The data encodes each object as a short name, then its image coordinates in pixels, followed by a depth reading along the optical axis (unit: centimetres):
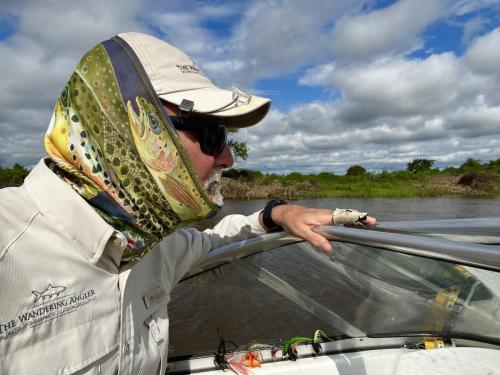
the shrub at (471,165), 3796
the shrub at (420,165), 4131
